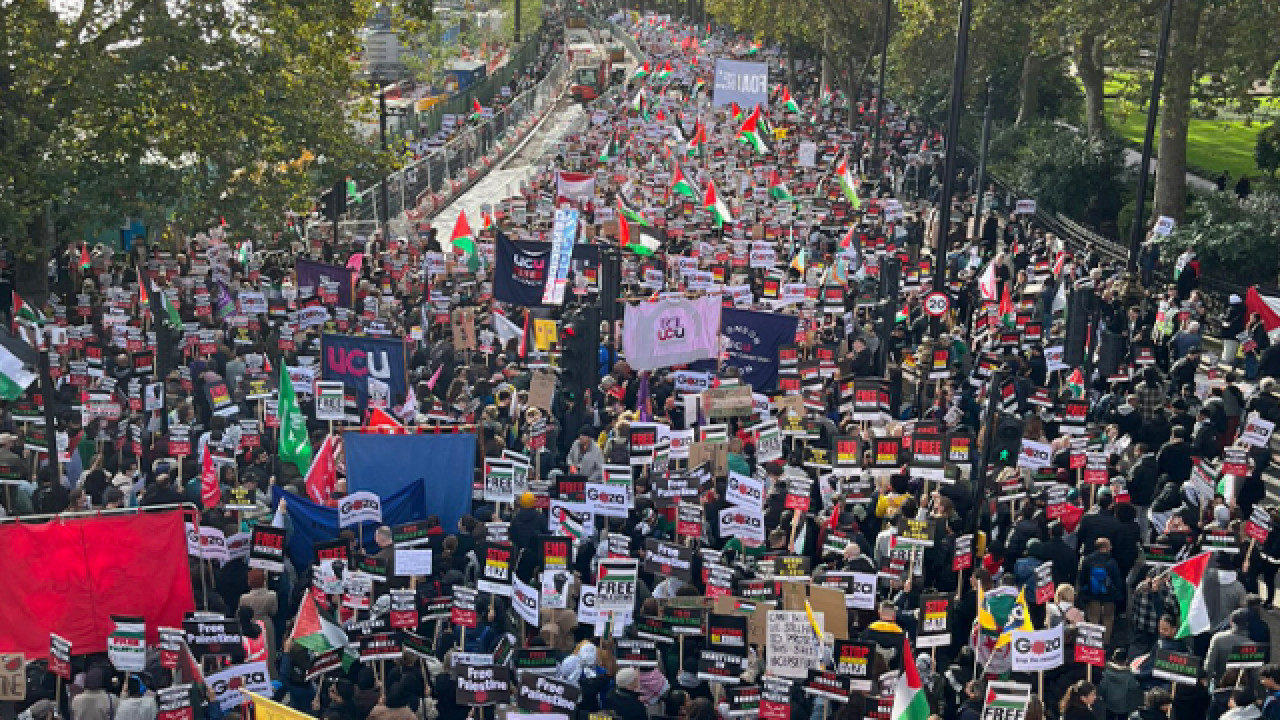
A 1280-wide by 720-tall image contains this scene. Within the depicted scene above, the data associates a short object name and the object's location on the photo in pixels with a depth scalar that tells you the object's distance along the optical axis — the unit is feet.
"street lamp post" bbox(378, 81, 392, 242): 102.53
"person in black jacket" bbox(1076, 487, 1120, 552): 49.96
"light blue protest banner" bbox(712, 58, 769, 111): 152.97
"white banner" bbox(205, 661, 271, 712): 39.47
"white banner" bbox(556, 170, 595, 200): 111.04
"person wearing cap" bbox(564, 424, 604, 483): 56.59
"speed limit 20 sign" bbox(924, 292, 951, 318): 79.77
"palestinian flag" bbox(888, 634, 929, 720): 37.93
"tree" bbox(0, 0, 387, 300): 78.89
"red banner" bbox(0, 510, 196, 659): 44.42
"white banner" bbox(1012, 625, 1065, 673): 39.78
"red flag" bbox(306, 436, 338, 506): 53.42
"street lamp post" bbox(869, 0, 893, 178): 146.10
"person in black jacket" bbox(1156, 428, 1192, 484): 57.52
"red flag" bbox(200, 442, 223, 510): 51.13
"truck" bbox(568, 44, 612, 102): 238.48
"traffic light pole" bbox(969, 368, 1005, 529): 54.39
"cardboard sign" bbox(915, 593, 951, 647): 42.73
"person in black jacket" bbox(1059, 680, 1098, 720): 38.22
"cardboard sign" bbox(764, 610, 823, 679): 40.75
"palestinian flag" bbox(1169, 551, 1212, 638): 43.34
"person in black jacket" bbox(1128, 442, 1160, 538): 56.75
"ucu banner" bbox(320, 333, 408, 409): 64.80
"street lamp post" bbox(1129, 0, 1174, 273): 92.27
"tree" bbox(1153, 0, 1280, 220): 103.45
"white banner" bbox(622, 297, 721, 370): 71.05
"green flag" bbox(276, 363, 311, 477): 57.88
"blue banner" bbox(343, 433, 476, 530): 53.42
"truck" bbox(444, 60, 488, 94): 258.57
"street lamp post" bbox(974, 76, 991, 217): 118.73
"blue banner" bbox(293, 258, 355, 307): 79.97
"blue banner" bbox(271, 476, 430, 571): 50.47
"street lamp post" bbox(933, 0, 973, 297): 84.74
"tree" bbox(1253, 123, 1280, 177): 129.29
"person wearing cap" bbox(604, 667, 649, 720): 39.75
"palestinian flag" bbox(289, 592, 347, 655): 41.65
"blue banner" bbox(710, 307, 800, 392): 70.33
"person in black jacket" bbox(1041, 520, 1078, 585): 48.47
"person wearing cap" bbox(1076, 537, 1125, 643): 47.83
